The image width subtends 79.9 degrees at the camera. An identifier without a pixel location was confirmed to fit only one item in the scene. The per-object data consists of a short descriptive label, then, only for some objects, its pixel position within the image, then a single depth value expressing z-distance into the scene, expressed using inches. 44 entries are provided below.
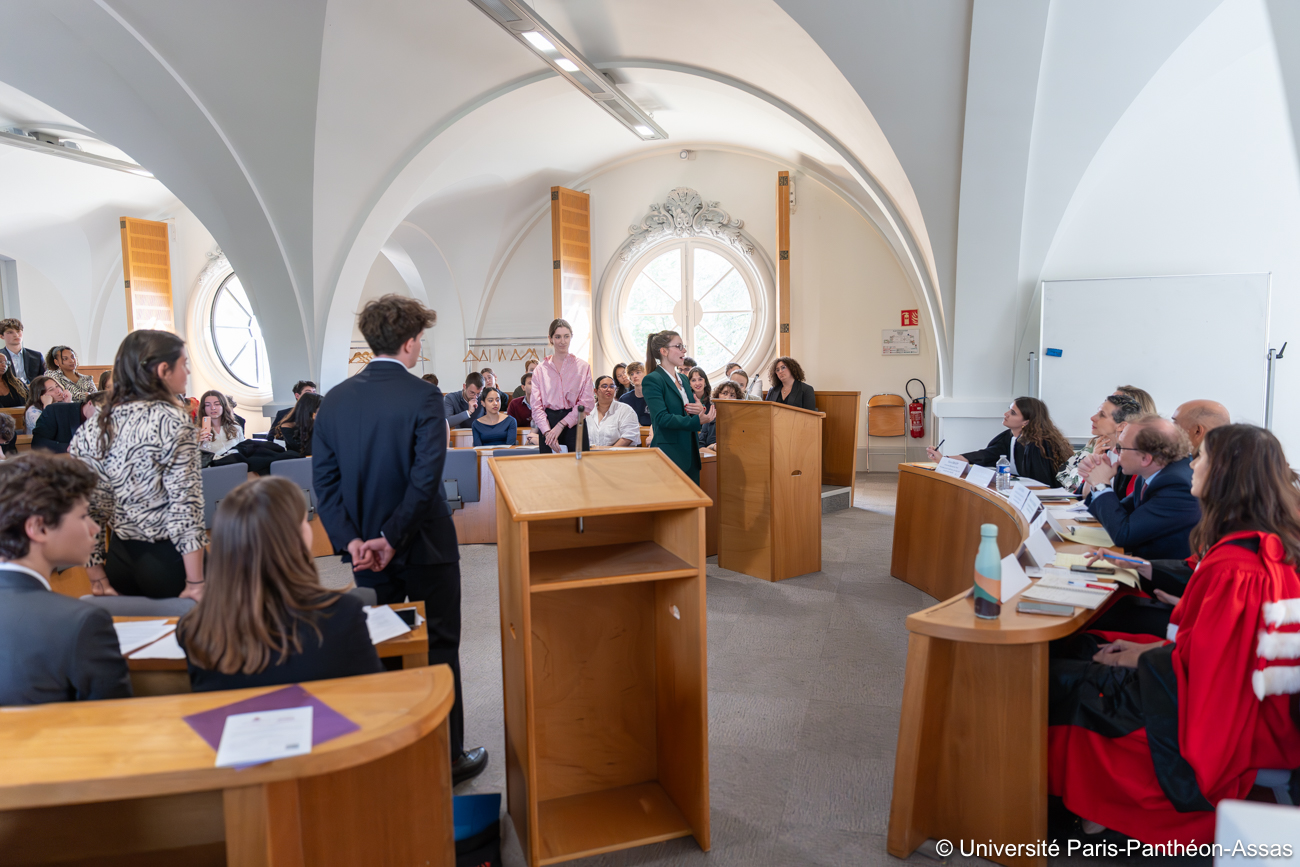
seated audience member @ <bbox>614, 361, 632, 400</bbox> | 289.7
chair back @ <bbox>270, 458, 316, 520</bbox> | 213.3
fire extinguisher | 392.2
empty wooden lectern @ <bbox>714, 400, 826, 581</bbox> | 199.5
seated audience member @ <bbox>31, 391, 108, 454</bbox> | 179.6
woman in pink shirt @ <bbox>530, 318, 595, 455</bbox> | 217.8
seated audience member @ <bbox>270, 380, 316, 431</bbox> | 291.6
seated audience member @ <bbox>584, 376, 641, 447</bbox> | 219.3
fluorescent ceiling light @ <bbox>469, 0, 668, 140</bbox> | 216.2
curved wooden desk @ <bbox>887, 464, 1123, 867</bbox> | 85.6
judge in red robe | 73.4
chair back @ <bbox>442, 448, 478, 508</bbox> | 237.1
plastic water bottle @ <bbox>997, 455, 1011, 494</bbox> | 161.5
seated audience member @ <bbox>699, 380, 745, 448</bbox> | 294.2
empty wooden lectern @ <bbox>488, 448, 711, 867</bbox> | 86.6
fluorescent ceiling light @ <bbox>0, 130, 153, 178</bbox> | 345.4
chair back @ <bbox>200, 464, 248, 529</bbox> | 204.2
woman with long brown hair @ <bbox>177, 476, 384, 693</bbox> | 61.8
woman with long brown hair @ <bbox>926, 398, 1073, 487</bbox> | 181.8
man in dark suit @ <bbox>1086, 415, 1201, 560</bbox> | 111.7
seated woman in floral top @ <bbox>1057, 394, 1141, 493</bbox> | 154.9
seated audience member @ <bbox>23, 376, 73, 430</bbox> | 215.2
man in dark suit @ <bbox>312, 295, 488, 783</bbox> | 98.7
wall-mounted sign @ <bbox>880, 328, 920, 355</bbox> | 393.4
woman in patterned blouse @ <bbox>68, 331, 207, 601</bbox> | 99.8
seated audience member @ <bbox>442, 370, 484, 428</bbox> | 321.5
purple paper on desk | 50.4
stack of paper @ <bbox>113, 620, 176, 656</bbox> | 79.1
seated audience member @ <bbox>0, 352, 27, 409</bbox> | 245.9
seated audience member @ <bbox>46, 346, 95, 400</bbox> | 233.9
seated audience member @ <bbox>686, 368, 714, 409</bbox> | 274.8
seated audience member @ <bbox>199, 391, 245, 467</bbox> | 248.4
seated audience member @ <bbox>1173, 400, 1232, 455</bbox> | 126.8
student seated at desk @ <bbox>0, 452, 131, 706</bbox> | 60.4
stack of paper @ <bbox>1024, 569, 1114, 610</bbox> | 92.7
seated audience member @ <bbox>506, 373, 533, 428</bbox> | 331.0
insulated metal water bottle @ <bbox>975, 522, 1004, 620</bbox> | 87.2
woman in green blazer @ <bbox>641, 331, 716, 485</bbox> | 197.8
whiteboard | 216.1
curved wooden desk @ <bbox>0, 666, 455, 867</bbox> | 46.8
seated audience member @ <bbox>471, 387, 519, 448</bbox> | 269.4
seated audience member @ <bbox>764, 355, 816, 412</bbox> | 274.3
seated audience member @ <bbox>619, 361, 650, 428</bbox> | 240.1
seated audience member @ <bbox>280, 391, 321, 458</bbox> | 225.8
